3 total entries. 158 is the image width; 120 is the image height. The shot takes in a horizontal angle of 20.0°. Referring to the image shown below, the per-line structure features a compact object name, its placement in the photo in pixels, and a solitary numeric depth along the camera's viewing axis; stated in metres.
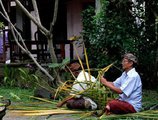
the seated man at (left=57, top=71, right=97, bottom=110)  7.50
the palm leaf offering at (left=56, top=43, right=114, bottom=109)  7.51
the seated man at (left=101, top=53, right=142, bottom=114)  7.04
